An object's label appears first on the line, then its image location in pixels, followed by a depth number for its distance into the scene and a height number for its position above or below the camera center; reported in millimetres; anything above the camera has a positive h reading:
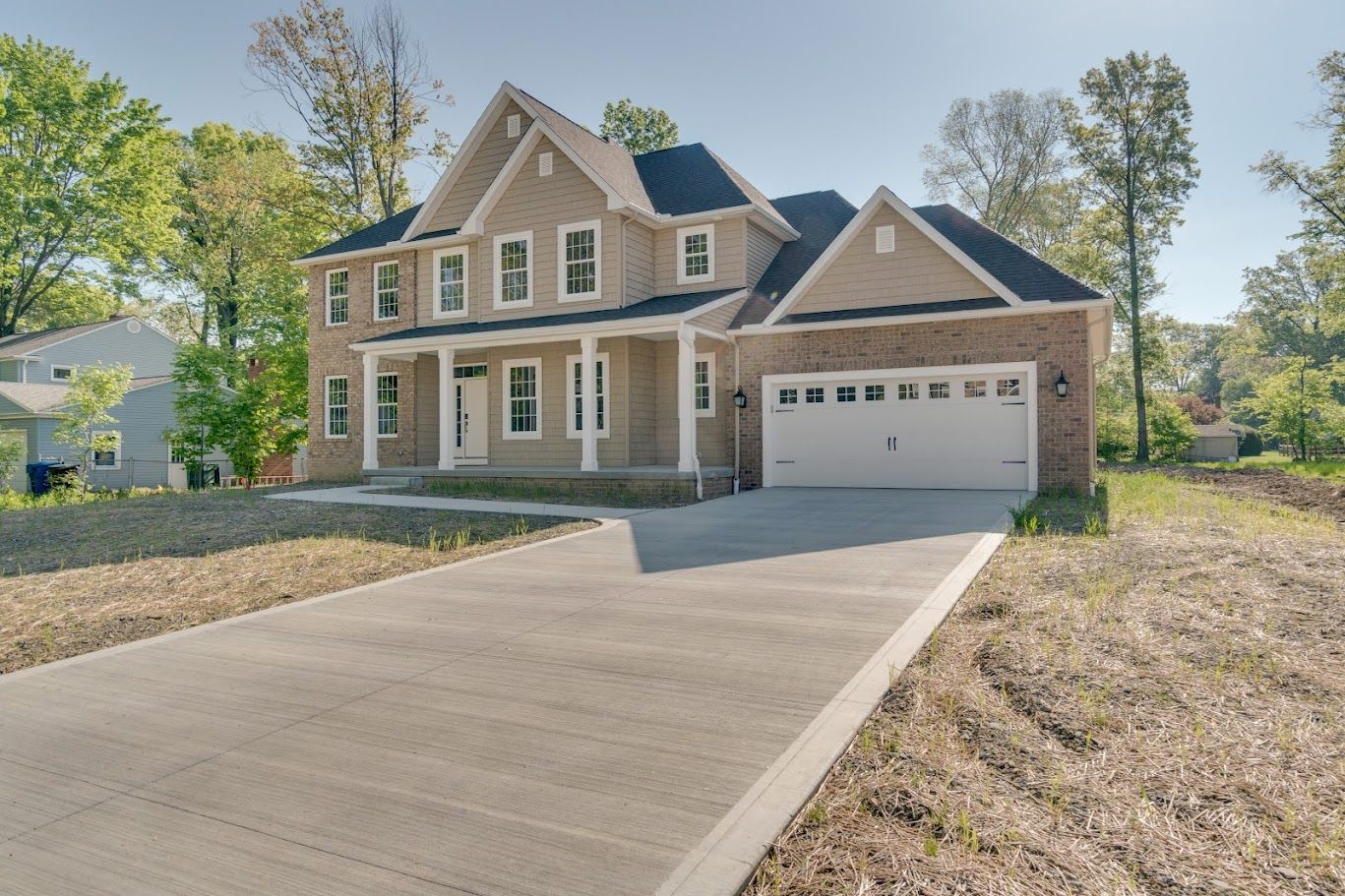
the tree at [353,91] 25672 +12526
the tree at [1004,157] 32344 +12563
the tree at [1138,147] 28094 +11241
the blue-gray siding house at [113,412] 26547 +2182
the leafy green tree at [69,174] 29438 +11382
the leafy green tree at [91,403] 22828 +1754
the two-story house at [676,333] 14453 +2520
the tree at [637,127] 31203 +13244
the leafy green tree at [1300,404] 29656 +1704
